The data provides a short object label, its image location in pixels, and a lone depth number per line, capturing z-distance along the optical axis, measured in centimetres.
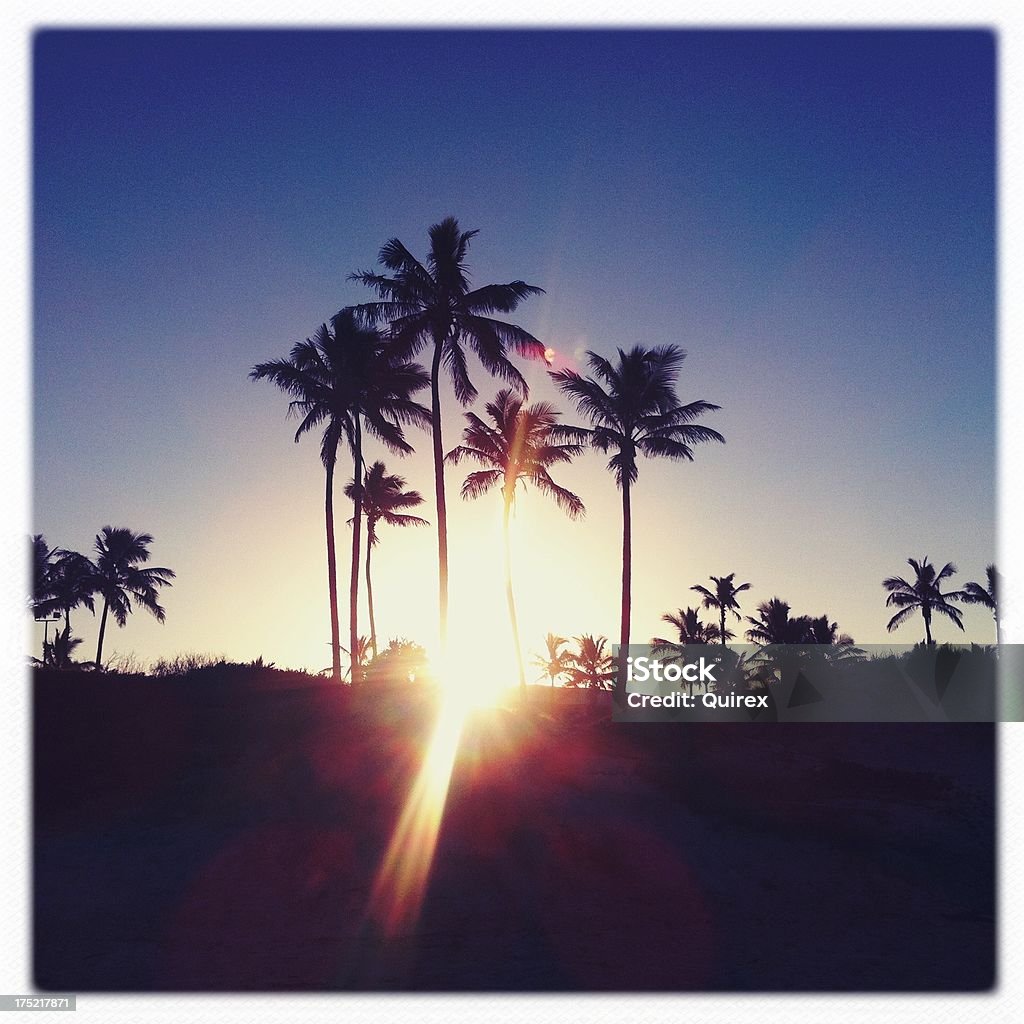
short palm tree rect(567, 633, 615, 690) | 4828
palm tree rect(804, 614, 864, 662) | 3825
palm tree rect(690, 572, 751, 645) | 5406
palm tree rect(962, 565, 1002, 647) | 5322
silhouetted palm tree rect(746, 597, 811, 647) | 3781
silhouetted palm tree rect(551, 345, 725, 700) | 3053
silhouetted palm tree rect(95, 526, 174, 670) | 5128
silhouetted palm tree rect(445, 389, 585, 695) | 3441
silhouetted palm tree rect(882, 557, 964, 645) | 5491
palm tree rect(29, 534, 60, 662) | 4688
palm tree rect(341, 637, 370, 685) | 2823
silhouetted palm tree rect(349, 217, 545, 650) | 2600
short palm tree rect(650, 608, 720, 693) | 4666
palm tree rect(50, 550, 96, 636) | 4856
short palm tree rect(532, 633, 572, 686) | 5238
